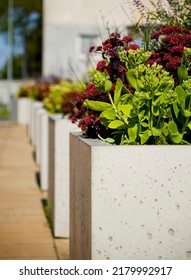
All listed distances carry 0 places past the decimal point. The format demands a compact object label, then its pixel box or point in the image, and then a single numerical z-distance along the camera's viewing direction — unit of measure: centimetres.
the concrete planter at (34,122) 1509
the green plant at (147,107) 422
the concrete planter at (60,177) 693
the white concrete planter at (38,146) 1223
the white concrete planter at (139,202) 393
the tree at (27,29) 8788
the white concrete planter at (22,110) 2683
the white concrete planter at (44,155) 954
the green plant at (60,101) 815
